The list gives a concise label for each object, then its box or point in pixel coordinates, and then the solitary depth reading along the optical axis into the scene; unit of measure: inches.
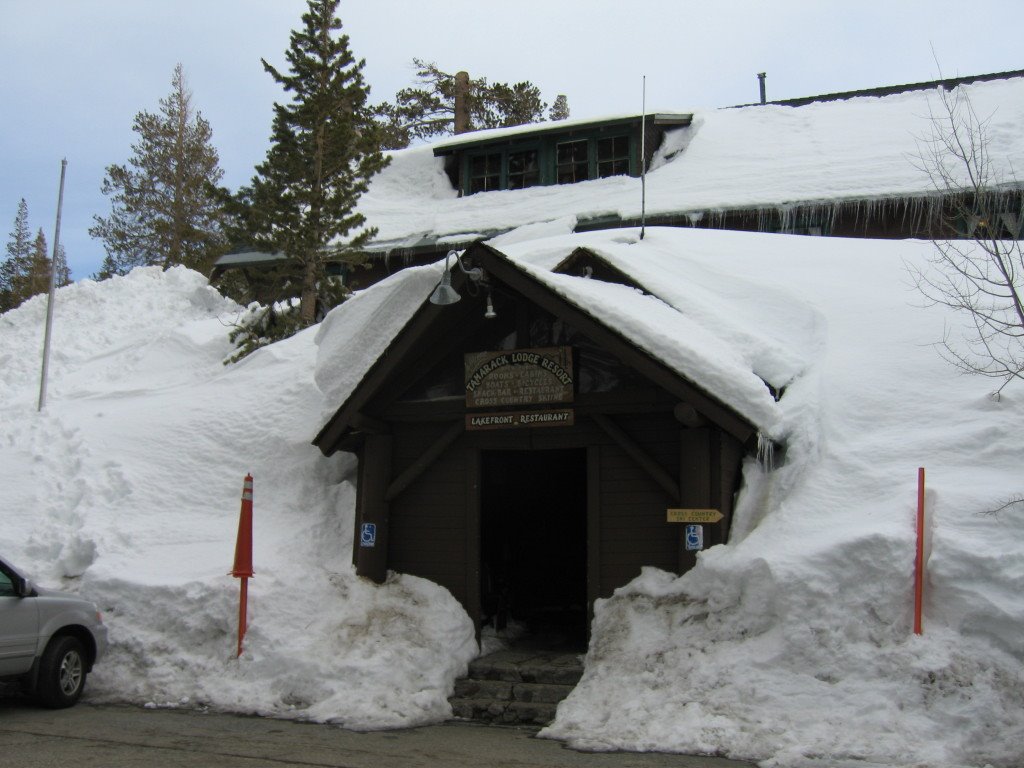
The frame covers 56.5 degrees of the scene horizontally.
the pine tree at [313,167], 770.2
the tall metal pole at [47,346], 616.4
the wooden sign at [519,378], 406.3
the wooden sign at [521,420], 403.9
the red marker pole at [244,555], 378.3
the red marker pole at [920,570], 298.8
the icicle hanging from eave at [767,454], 385.5
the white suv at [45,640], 336.8
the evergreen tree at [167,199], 1401.3
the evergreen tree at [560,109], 1476.4
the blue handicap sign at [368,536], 421.7
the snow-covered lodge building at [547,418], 377.1
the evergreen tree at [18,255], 2066.9
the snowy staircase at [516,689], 349.4
